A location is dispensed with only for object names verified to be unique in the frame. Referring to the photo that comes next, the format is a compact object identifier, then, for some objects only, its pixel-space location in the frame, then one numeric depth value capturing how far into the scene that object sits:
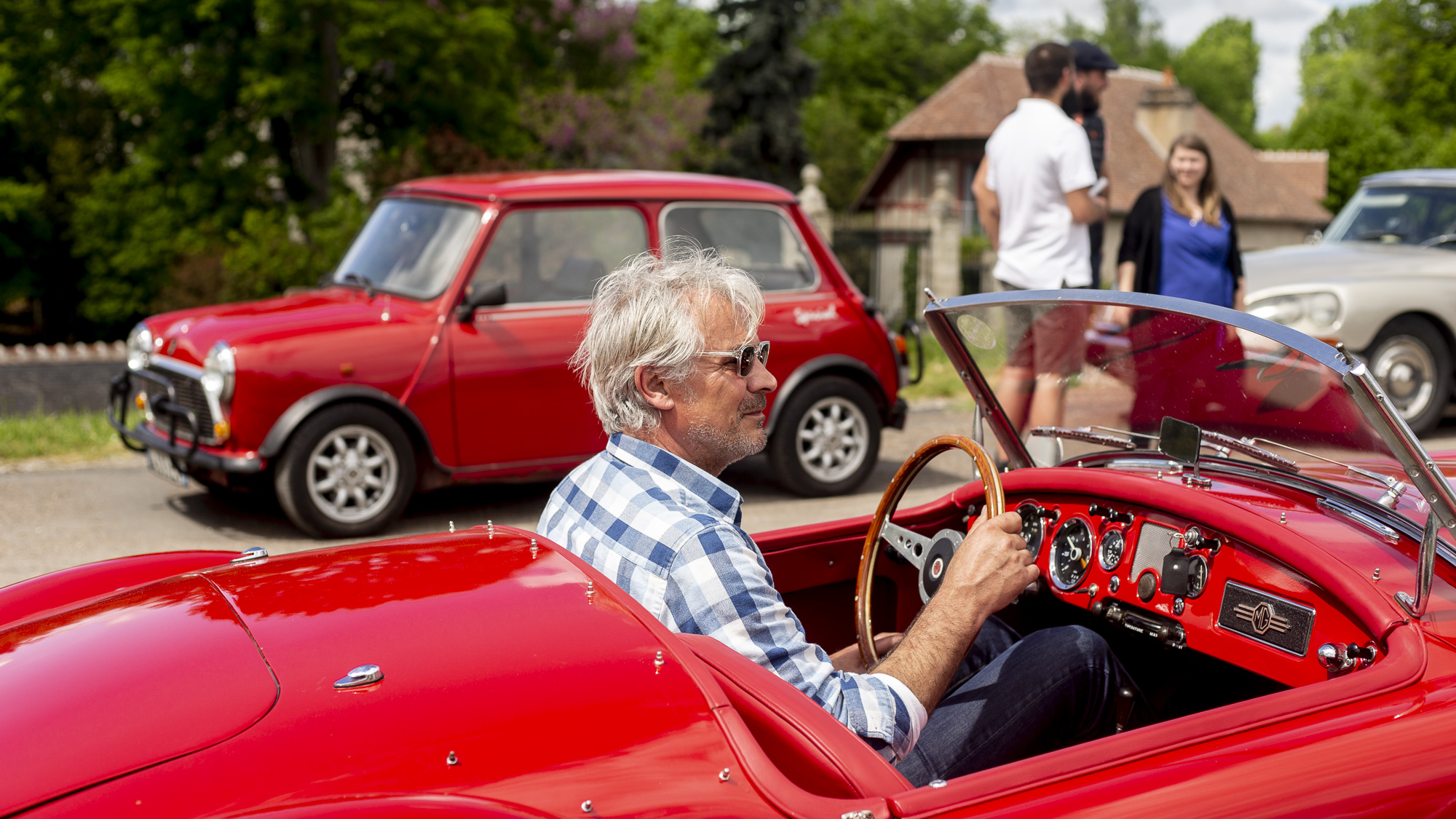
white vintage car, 8.92
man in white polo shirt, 6.55
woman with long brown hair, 6.59
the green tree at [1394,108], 42.16
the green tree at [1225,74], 85.12
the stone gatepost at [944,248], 18.55
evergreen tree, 37.12
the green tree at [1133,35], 96.00
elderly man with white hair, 2.08
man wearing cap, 7.16
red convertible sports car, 1.58
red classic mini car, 6.37
